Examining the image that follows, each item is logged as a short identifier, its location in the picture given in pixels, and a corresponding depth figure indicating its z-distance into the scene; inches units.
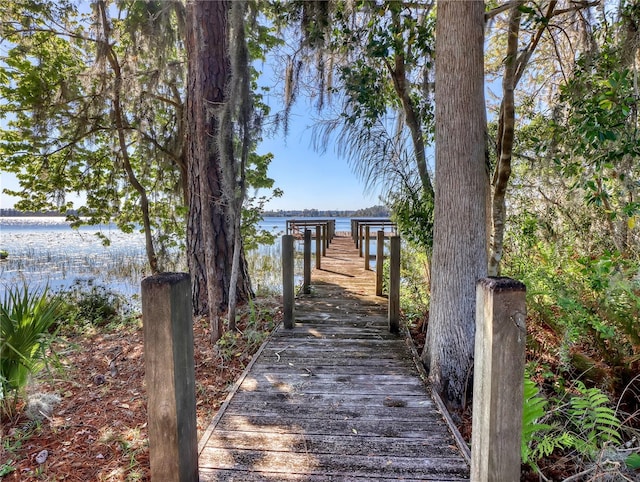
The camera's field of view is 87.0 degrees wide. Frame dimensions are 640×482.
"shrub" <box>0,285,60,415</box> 103.4
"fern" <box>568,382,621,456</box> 78.7
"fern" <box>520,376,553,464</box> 73.4
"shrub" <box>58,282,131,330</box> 246.5
